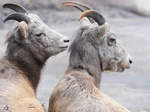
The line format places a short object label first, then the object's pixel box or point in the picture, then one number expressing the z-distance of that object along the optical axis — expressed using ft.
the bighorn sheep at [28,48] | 55.62
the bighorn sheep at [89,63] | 49.83
